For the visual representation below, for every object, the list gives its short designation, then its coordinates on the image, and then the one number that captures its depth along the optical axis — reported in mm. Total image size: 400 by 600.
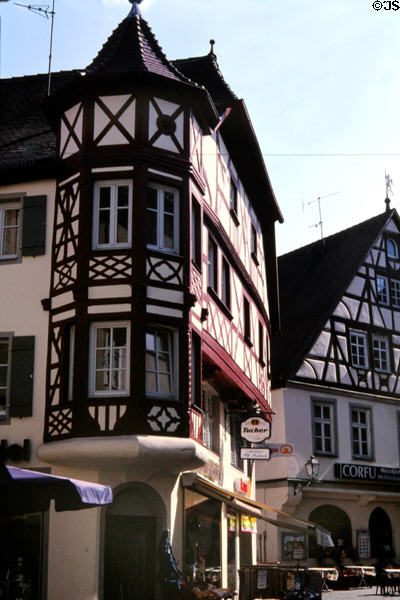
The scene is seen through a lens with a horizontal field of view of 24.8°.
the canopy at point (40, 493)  10289
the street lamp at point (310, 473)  28953
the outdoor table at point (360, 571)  27844
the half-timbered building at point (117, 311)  15688
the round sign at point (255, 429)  21031
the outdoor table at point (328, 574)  27220
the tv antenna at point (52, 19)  20569
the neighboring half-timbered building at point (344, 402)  29969
